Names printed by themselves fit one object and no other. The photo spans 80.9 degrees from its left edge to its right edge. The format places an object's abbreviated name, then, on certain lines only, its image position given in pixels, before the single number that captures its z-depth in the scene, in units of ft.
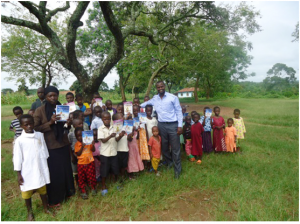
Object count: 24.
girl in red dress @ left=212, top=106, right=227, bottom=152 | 16.65
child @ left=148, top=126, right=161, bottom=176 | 13.42
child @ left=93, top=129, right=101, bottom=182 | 11.94
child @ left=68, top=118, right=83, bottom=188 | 10.50
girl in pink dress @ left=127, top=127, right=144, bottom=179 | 12.53
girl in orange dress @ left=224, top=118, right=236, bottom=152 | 16.84
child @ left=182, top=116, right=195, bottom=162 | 16.39
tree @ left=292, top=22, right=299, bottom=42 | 44.16
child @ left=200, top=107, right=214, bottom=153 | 16.70
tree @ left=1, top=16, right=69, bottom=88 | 48.34
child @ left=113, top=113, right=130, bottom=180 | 11.77
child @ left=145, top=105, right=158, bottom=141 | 14.16
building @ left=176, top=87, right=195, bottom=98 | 204.68
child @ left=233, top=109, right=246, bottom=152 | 17.70
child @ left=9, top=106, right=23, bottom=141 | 13.13
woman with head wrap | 9.23
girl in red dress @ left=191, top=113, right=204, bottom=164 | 15.67
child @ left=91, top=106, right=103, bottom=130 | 12.62
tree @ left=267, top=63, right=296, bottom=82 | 174.50
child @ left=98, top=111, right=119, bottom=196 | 10.79
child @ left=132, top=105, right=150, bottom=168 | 13.64
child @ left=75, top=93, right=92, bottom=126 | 15.42
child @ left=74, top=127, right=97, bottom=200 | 10.52
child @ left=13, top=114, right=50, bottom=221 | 8.19
